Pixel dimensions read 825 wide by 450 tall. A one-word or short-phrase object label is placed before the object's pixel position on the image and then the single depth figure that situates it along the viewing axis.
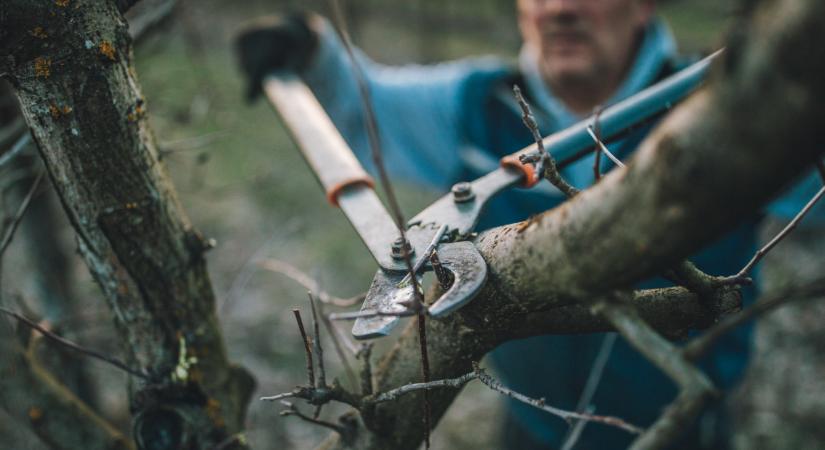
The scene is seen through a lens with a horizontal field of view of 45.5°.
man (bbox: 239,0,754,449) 0.88
